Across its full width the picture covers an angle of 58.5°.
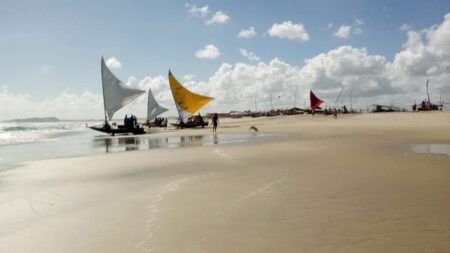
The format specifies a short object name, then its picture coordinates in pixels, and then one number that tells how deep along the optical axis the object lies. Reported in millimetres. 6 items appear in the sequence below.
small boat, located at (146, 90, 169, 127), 73812
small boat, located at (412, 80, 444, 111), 71581
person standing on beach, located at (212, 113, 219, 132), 43478
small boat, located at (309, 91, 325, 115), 86688
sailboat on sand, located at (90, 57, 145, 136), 48438
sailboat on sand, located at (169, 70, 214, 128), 56250
